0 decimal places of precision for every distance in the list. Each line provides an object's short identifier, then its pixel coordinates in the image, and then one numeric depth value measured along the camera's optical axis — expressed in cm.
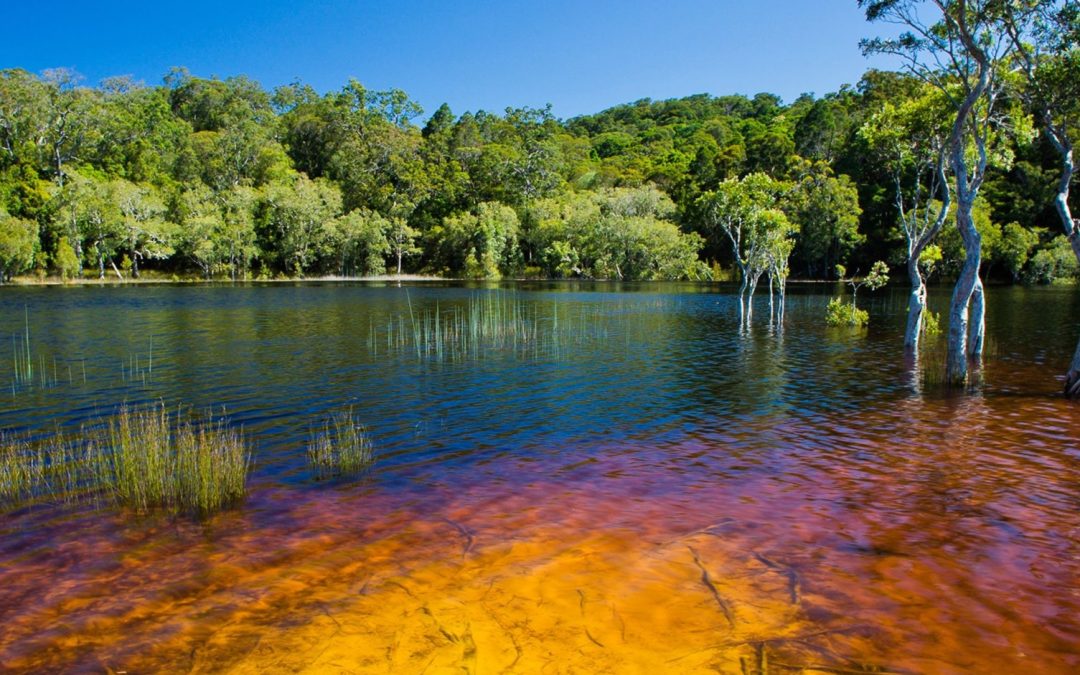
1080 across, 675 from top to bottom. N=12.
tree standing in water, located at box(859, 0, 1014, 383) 1586
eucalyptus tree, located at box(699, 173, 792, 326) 3206
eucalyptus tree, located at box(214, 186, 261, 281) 8744
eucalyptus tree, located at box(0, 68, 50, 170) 8250
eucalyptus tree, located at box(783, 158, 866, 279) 8188
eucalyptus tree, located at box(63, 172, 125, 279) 7544
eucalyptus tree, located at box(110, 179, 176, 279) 7931
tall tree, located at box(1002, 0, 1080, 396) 1560
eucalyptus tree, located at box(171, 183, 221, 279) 8381
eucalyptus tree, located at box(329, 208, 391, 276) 9425
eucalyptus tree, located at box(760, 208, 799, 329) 3203
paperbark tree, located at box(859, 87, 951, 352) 2306
